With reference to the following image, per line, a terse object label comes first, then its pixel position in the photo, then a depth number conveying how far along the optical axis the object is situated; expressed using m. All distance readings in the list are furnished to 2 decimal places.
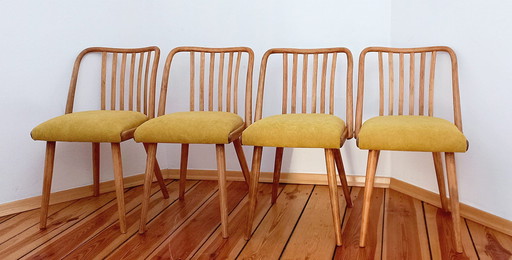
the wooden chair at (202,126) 1.91
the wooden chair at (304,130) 1.80
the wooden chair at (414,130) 1.69
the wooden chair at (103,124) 2.01
